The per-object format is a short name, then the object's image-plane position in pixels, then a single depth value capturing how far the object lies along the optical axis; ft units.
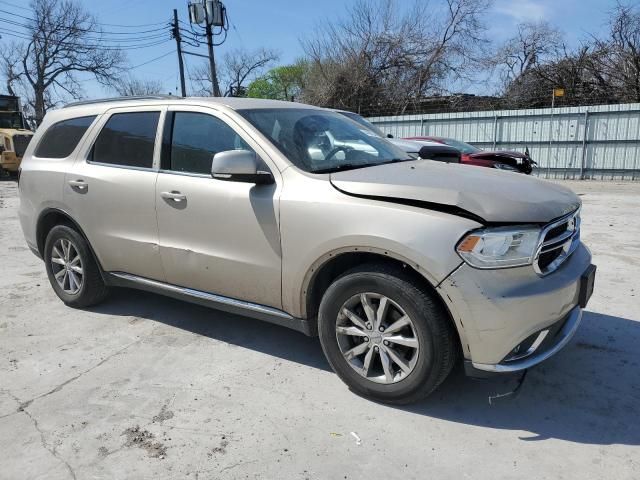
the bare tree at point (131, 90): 156.04
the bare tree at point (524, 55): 85.40
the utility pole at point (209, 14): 80.59
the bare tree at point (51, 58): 143.02
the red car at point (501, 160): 37.47
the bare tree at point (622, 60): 63.93
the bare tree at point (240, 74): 185.98
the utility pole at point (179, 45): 96.02
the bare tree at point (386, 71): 90.79
